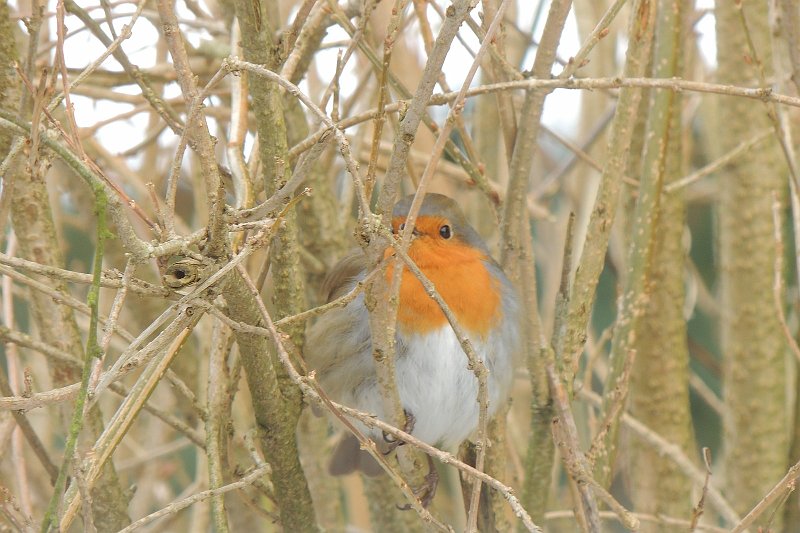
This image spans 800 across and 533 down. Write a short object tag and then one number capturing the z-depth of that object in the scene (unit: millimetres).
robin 5703
